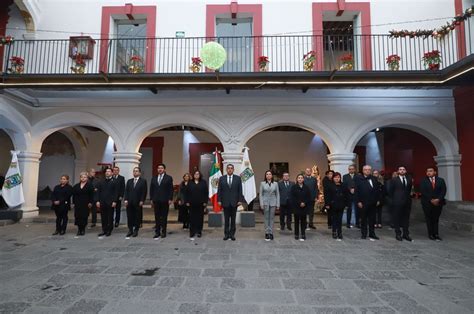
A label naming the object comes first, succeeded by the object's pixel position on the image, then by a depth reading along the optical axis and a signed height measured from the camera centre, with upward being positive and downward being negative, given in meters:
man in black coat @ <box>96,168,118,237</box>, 6.51 -0.47
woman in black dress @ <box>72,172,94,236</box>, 6.61 -0.54
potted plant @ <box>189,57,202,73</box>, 8.05 +3.45
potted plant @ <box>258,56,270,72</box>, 8.00 +3.48
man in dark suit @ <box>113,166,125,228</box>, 6.82 -0.03
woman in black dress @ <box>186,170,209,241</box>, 6.50 -0.46
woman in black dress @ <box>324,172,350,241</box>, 6.19 -0.47
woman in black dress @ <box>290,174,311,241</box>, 6.14 -0.42
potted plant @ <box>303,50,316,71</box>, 7.87 +3.49
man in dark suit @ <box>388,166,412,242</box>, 6.19 -0.46
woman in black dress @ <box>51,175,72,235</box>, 6.54 -0.51
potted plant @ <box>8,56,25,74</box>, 7.80 +3.30
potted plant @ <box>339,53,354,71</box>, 7.89 +3.46
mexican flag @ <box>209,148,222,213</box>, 8.07 -0.01
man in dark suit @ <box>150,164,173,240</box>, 6.46 -0.37
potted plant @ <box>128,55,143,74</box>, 8.13 +3.46
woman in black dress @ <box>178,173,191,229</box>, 6.97 -0.67
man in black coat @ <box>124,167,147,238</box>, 6.50 -0.40
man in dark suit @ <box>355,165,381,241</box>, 6.25 -0.35
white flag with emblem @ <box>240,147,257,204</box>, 8.14 -0.07
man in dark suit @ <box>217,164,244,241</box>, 6.29 -0.33
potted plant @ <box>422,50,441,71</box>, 7.60 +3.42
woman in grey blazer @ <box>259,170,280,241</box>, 6.31 -0.42
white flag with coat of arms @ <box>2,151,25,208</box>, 8.17 -0.20
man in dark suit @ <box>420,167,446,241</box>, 6.11 -0.35
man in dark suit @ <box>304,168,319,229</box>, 7.46 -0.19
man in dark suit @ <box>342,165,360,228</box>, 6.94 -0.18
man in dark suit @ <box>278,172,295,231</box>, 7.38 -0.46
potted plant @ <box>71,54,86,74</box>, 8.15 +3.47
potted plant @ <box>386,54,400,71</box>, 7.79 +3.43
